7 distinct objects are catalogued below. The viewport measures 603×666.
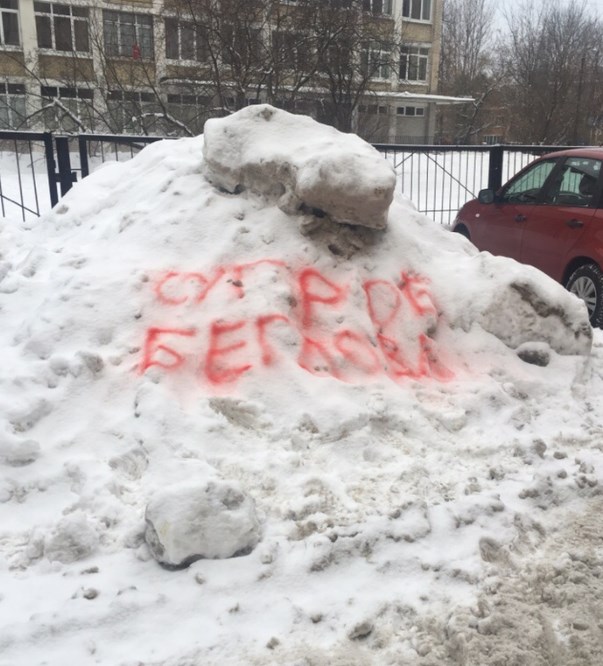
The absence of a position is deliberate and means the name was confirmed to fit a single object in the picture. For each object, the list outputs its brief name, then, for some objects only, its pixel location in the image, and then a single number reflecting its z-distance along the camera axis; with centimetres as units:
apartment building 1741
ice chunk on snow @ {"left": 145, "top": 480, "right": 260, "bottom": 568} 292
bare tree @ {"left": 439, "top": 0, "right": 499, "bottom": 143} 4238
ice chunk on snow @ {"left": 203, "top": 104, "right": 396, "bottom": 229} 455
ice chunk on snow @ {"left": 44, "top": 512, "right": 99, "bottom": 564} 295
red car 678
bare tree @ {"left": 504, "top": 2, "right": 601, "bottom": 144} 3356
